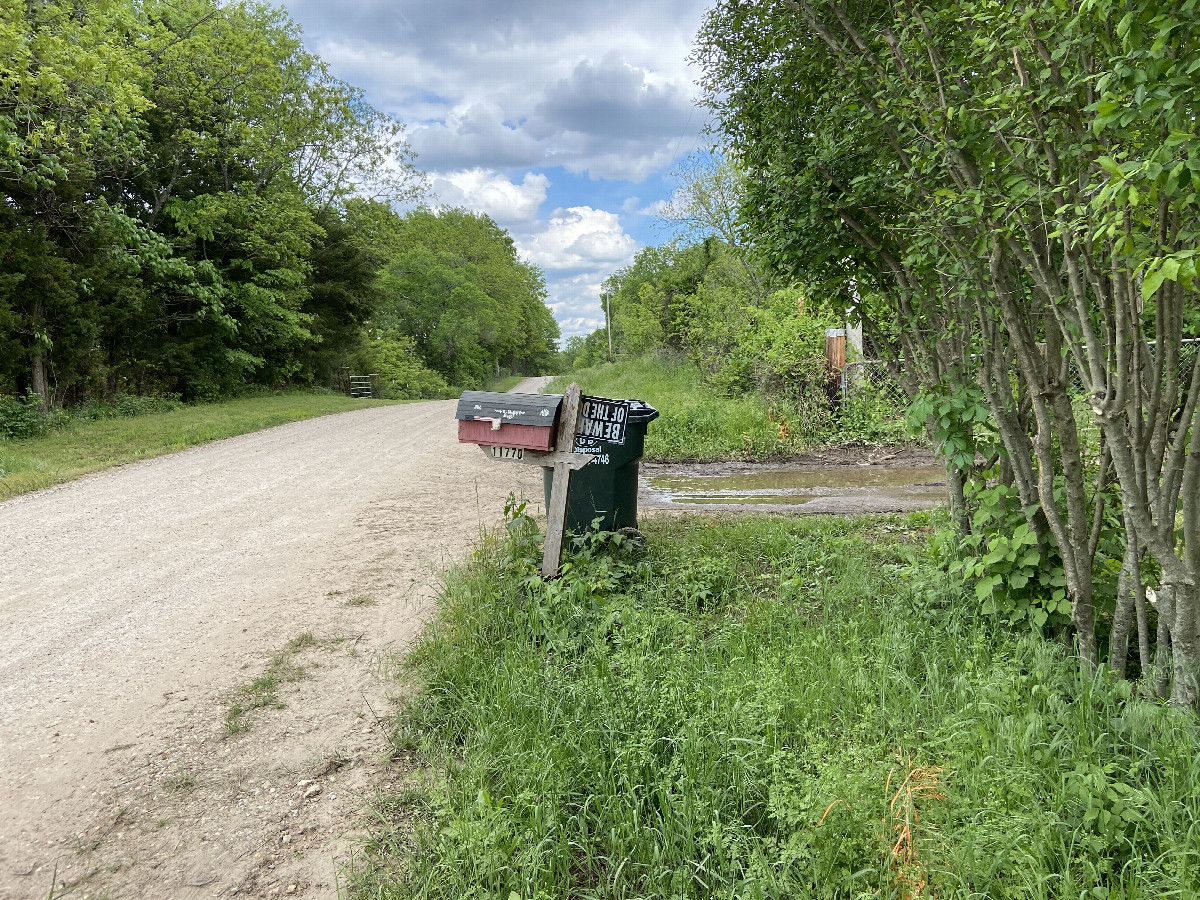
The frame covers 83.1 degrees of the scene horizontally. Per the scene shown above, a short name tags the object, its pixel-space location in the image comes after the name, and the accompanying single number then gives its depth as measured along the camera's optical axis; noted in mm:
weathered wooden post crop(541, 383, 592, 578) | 4406
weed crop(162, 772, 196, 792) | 2861
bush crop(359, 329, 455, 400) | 31047
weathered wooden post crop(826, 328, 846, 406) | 12703
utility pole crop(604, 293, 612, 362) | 58059
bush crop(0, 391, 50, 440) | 11383
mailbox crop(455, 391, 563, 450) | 4418
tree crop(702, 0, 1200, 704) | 2162
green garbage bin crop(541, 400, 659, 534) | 4902
